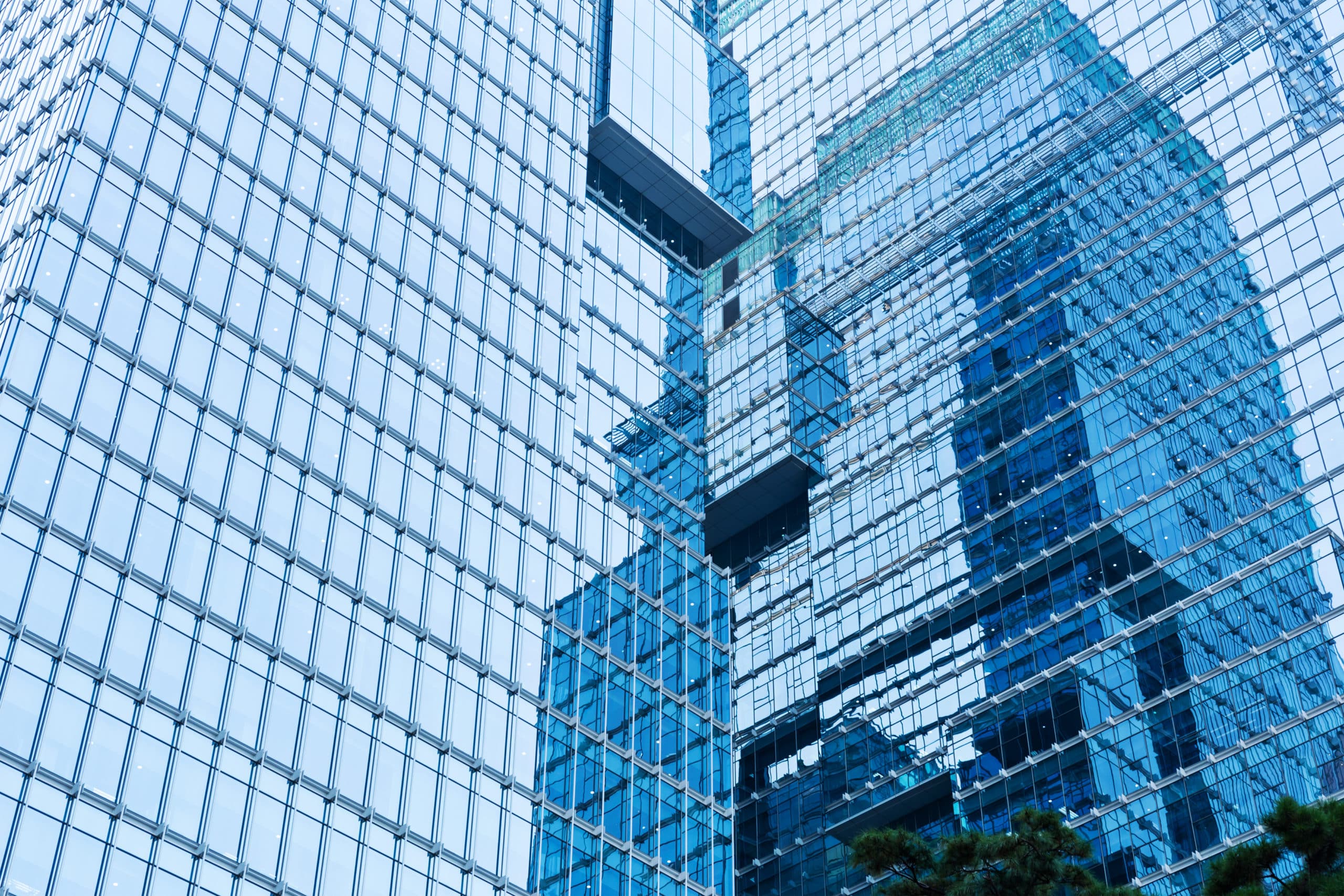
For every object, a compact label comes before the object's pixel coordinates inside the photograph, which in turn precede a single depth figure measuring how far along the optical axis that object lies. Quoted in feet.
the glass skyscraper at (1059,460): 210.79
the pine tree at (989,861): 98.99
